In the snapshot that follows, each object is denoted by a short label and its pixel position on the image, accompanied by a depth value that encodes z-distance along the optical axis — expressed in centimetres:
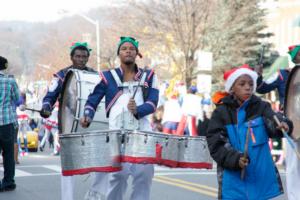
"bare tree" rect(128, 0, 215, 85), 3874
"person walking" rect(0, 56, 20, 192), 1247
